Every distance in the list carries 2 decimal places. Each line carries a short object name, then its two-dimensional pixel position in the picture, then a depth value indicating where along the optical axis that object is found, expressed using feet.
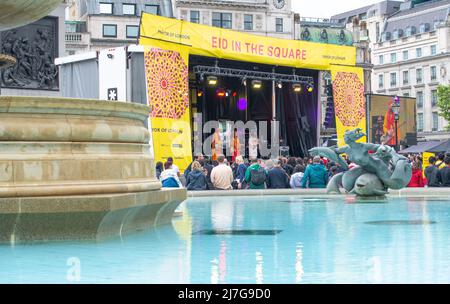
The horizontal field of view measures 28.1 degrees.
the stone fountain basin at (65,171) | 24.95
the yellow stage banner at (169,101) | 78.02
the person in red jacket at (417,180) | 67.97
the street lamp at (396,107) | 121.88
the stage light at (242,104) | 122.72
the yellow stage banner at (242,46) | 80.79
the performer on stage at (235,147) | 115.65
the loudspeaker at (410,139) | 151.94
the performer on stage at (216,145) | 108.78
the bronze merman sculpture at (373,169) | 52.44
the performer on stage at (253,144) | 116.47
